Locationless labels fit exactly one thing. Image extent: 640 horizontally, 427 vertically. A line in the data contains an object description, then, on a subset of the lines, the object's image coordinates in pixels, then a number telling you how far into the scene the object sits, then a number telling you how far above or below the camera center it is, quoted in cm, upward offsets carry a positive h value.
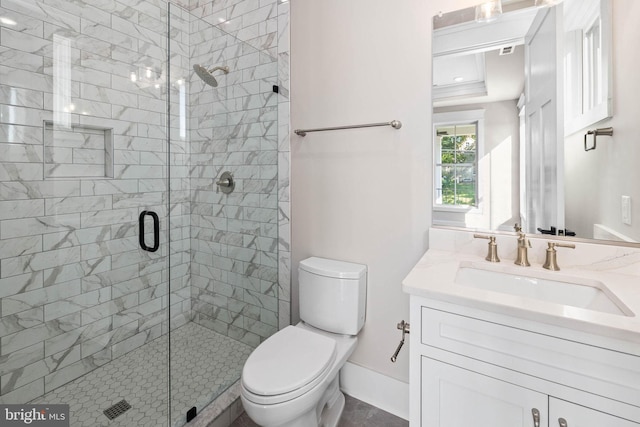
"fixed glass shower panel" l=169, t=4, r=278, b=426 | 180 +10
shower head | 181 +85
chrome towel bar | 147 +45
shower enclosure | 142 +3
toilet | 110 -61
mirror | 108 +38
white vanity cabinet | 71 -43
